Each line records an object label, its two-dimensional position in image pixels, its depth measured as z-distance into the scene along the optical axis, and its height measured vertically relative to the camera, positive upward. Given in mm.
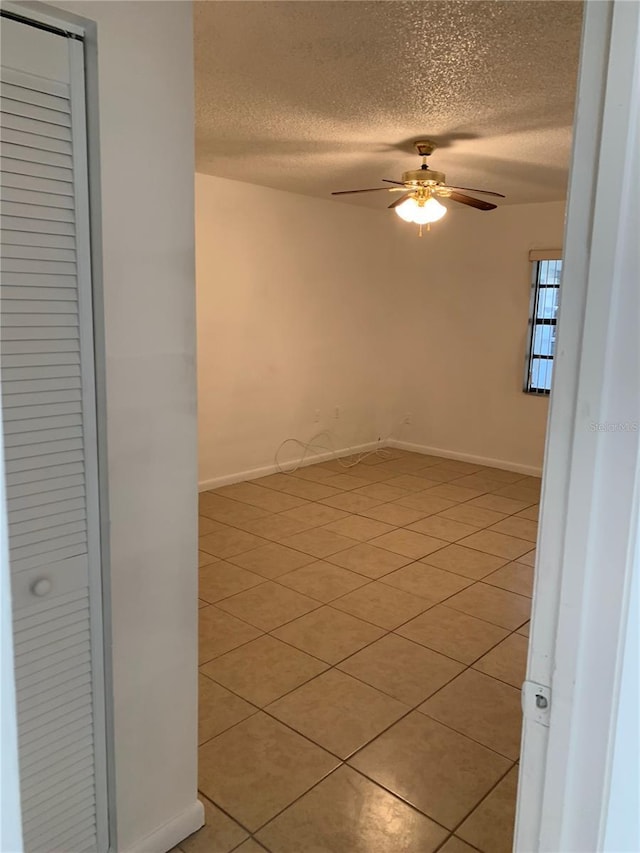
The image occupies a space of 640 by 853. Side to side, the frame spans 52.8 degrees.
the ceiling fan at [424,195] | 3604 +781
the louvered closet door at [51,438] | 1255 -242
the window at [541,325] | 5523 +105
